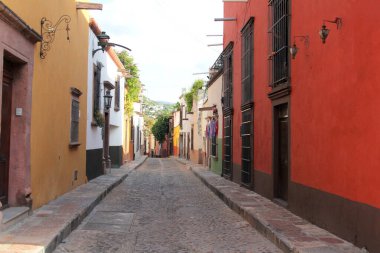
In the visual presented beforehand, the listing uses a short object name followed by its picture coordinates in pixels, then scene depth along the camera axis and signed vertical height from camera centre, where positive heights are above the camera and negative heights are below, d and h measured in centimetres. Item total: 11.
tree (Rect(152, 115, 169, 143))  6894 +330
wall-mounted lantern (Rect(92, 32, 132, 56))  1590 +381
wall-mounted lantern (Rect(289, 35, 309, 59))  831 +194
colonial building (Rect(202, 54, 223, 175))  2068 +157
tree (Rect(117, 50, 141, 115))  2973 +471
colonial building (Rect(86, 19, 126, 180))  1533 +206
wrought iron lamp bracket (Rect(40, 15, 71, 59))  883 +225
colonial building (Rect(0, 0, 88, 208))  768 +101
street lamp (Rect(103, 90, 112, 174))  2060 +39
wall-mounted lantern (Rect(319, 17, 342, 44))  696 +180
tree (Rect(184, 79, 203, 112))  3631 +475
